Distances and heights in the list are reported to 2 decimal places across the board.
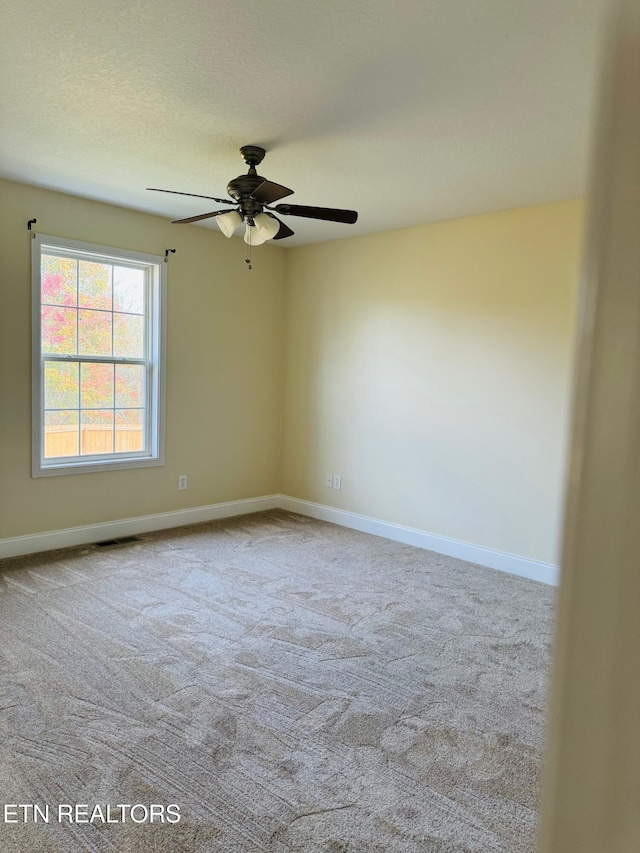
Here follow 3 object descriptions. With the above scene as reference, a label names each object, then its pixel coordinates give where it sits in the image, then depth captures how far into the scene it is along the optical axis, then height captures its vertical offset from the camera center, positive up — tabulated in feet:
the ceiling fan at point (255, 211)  9.20 +2.73
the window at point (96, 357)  13.07 +0.21
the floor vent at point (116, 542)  13.91 -4.40
